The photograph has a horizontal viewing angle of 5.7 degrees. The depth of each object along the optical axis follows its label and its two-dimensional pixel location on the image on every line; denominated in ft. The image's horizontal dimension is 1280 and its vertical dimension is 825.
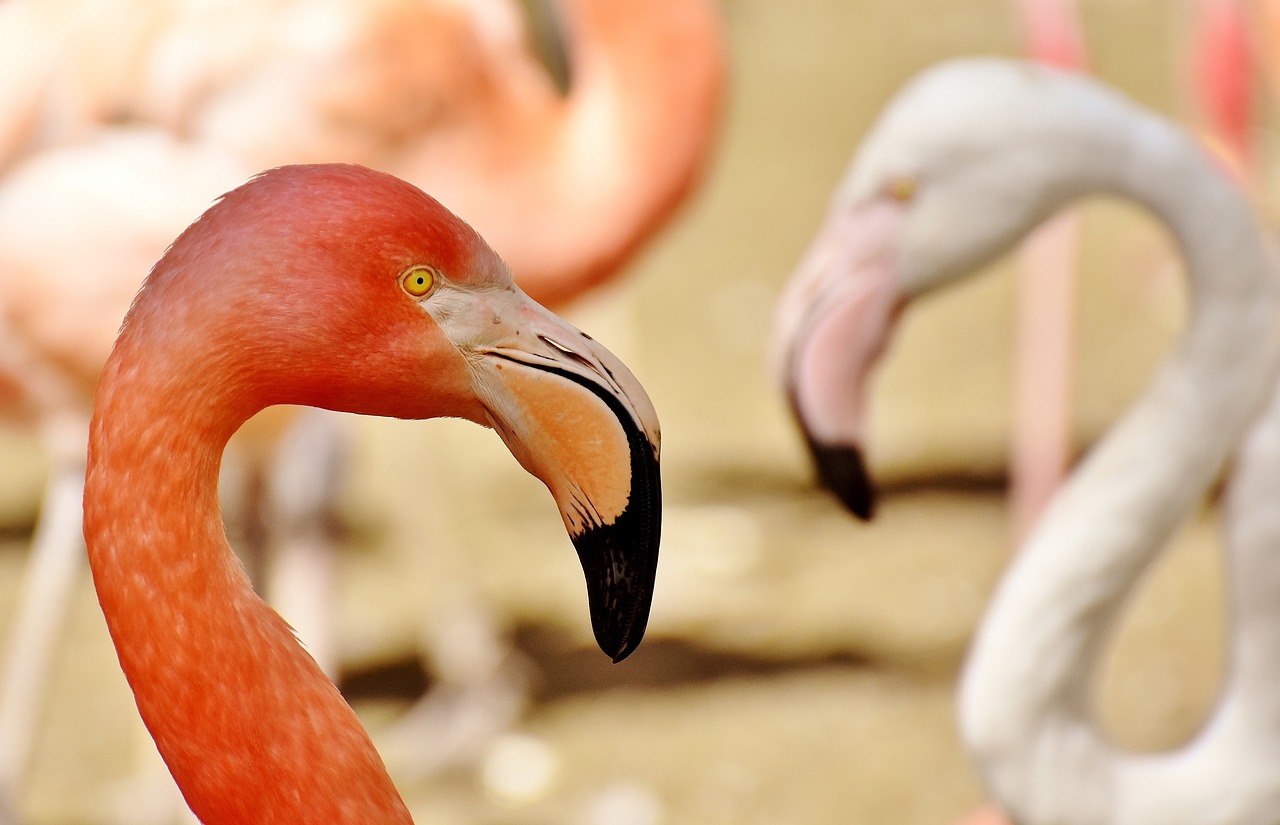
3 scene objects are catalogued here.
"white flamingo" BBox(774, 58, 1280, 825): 13.06
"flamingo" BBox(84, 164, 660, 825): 12.09
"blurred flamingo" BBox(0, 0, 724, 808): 15.57
